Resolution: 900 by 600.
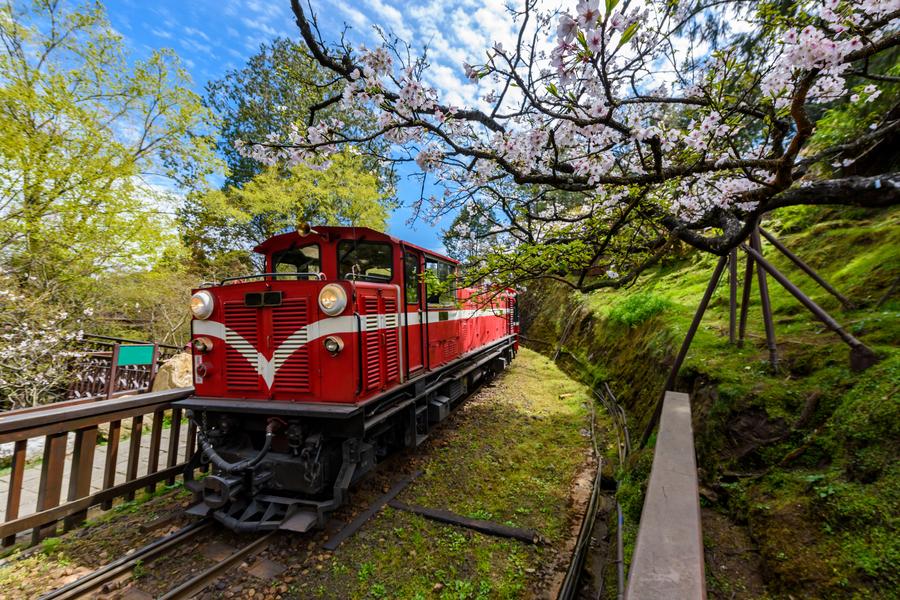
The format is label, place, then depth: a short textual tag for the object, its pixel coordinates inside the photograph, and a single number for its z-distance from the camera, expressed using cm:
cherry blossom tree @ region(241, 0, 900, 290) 254
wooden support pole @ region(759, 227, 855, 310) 388
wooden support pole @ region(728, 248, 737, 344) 434
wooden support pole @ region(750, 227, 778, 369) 356
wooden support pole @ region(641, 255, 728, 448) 399
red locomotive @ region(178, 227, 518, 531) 356
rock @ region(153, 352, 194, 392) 782
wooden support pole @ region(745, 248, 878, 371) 278
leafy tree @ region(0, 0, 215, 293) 812
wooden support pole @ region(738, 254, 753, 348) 407
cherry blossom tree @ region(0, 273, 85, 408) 682
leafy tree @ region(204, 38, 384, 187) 1819
